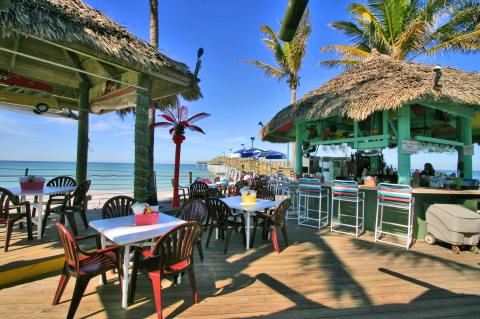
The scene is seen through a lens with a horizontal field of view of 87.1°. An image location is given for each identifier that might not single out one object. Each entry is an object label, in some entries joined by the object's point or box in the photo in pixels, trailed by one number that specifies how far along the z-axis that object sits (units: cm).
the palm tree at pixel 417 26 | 902
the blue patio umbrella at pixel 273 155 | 1658
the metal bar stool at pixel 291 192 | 694
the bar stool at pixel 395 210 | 439
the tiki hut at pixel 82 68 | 321
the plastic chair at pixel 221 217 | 433
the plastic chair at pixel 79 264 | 216
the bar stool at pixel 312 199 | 587
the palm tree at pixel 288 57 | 1249
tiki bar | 493
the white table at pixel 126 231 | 238
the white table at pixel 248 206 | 420
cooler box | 415
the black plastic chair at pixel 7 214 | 368
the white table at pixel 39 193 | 415
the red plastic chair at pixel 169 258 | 228
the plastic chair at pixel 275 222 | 421
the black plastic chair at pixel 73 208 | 431
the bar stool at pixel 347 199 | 514
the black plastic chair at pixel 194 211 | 338
